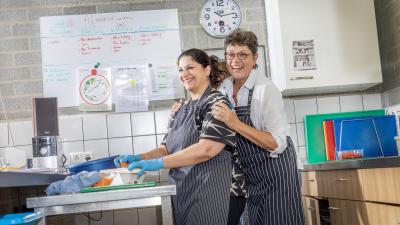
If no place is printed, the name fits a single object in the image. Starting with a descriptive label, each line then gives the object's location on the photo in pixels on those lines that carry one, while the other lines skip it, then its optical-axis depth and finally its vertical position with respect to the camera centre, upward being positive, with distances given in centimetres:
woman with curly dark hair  181 -7
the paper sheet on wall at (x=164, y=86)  311 +36
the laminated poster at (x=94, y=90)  308 +36
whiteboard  312 +69
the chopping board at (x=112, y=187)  160 -15
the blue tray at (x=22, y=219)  121 -18
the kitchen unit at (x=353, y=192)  176 -30
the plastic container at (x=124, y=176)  185 -15
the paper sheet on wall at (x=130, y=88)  309 +36
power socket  299 -6
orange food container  182 -14
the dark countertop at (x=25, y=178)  146 -10
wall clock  313 +80
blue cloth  169 -13
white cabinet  287 +52
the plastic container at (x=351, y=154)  294 -17
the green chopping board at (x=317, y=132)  306 -2
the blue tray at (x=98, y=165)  215 -9
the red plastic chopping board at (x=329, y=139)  301 -7
